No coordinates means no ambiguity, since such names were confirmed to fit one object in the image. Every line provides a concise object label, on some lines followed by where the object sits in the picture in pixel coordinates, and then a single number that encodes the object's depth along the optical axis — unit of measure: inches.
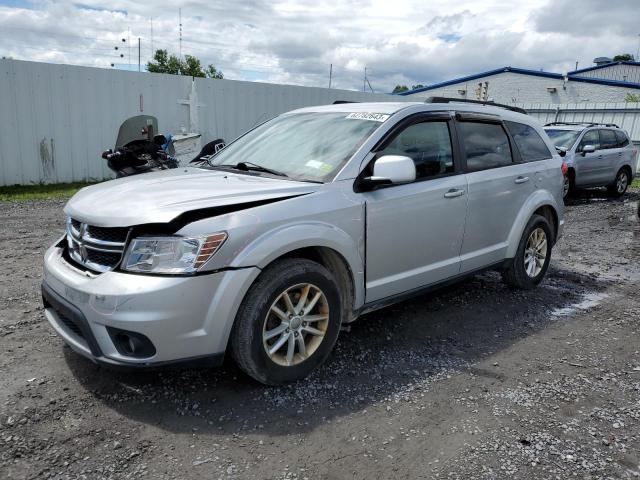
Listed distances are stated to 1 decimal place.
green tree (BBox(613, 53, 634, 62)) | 2788.9
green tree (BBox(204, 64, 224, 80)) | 2358.5
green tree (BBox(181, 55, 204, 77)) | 2332.7
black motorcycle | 283.6
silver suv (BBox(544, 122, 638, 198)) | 485.1
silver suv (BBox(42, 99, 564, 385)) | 114.0
